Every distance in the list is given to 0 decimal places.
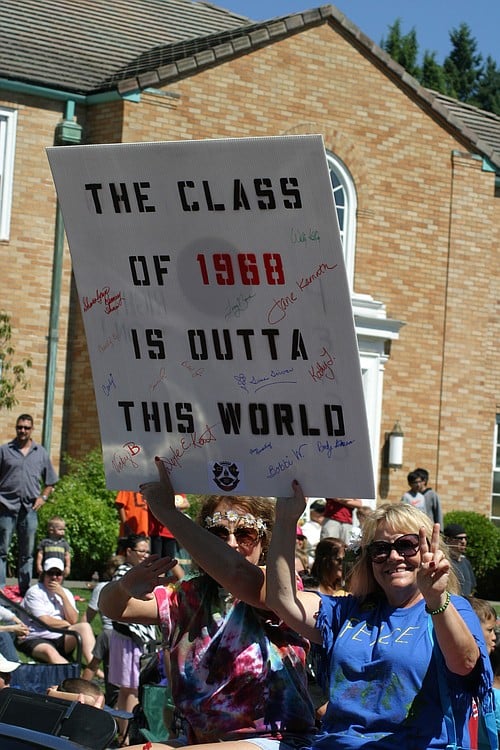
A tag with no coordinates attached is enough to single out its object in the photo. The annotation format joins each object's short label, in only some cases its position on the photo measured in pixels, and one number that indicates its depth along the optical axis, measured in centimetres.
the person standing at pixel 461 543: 1080
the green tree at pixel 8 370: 1795
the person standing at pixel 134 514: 1387
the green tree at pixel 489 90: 5928
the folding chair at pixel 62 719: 329
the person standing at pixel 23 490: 1397
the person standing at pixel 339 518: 1405
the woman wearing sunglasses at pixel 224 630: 439
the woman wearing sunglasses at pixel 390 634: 388
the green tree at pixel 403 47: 5394
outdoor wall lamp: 2080
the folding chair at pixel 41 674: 905
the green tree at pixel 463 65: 6044
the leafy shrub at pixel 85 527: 1583
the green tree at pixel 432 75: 5325
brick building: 1891
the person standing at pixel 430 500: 1584
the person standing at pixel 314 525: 1529
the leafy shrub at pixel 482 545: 1922
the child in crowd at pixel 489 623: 622
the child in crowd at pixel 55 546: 1220
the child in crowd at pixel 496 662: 673
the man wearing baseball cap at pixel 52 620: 1041
